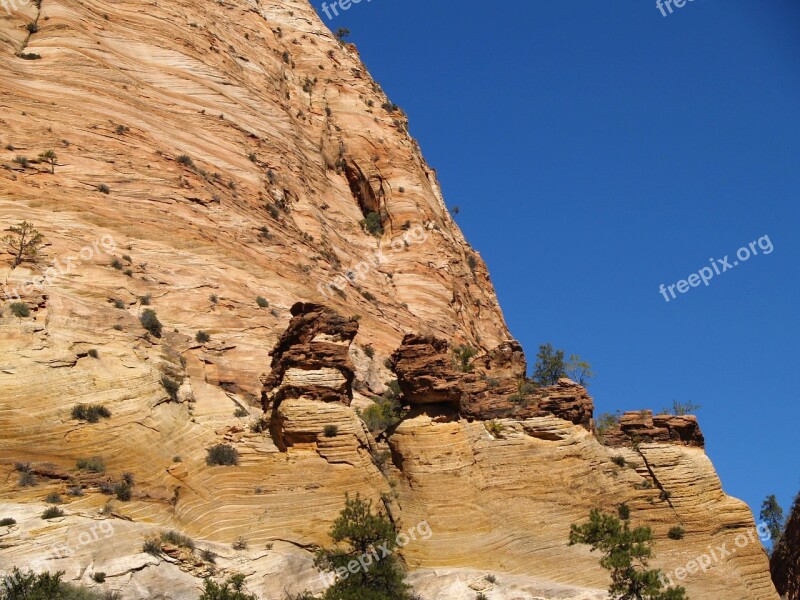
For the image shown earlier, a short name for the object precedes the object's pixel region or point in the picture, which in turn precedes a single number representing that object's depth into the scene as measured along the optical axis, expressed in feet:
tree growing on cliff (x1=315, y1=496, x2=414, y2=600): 87.45
